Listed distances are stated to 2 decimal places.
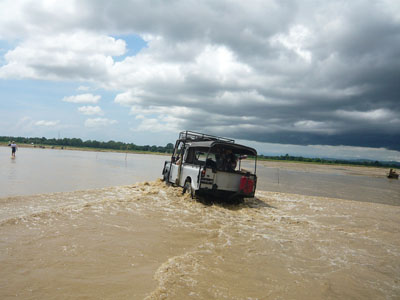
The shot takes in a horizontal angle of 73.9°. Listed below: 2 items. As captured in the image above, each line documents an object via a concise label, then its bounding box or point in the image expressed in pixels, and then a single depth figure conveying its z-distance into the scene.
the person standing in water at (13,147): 29.59
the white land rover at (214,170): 10.46
